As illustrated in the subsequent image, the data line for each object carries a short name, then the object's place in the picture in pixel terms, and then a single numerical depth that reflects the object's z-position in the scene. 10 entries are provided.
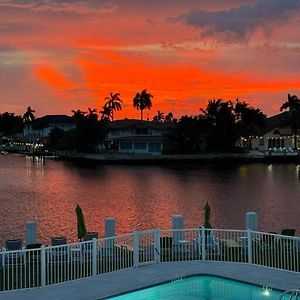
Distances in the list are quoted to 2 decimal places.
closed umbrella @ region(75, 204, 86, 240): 23.33
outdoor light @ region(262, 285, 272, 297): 16.12
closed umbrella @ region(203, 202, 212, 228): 22.61
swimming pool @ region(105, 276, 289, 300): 16.22
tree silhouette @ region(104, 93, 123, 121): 180.88
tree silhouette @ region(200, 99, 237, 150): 126.75
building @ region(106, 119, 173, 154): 127.88
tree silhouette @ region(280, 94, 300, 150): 136.75
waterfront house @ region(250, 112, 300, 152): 146.88
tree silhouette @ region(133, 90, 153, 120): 173.38
